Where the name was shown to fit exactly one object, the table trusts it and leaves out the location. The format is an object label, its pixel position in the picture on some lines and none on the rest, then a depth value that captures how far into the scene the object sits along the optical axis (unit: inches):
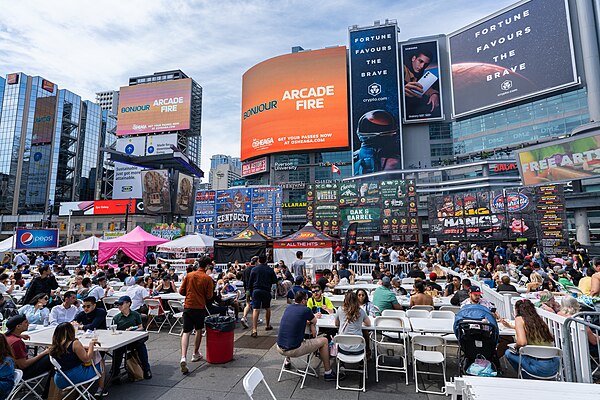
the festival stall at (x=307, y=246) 668.1
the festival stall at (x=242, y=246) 724.0
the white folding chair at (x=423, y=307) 267.4
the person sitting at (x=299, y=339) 193.8
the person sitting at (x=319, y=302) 262.8
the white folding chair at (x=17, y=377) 143.3
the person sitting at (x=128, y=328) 202.5
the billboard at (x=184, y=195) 1911.9
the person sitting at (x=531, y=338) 163.9
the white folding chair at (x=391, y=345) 202.7
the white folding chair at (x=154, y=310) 318.3
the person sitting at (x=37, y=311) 250.7
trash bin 227.9
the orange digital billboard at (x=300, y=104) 2305.6
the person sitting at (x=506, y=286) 325.1
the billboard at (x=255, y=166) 2571.4
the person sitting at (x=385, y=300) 270.4
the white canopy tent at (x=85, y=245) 675.4
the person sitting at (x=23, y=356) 165.5
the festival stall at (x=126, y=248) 679.1
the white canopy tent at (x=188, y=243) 706.2
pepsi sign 800.9
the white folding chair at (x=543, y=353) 162.1
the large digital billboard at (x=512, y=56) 1787.6
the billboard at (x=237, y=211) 1288.1
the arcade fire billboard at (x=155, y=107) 2701.8
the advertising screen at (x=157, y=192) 1859.0
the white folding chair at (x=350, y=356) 189.3
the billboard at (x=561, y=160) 815.1
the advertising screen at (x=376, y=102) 2244.1
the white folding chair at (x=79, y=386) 155.4
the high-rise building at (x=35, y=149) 2881.4
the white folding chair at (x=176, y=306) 310.9
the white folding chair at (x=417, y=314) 244.4
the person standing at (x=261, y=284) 300.9
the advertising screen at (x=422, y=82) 2271.2
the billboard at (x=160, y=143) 2691.9
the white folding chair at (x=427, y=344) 188.5
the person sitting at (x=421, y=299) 281.4
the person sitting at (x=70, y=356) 155.8
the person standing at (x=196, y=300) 232.6
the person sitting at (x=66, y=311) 247.0
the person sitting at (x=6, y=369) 138.7
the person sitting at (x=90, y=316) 219.0
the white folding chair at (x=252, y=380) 130.7
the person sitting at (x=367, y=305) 238.1
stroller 165.9
